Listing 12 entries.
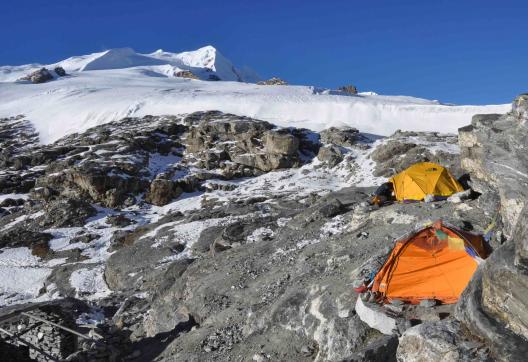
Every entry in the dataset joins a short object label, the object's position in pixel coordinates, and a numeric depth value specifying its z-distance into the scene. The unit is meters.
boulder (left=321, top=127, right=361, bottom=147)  56.46
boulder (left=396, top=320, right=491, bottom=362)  7.90
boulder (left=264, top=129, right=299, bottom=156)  53.69
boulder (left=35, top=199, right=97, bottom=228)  40.66
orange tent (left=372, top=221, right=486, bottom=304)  11.40
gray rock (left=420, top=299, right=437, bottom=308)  10.57
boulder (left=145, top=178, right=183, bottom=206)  45.91
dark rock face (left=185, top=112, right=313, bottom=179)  53.09
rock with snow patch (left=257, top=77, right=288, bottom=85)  154.62
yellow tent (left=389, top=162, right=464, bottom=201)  24.08
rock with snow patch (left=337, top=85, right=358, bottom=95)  140.05
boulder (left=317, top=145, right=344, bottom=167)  51.33
